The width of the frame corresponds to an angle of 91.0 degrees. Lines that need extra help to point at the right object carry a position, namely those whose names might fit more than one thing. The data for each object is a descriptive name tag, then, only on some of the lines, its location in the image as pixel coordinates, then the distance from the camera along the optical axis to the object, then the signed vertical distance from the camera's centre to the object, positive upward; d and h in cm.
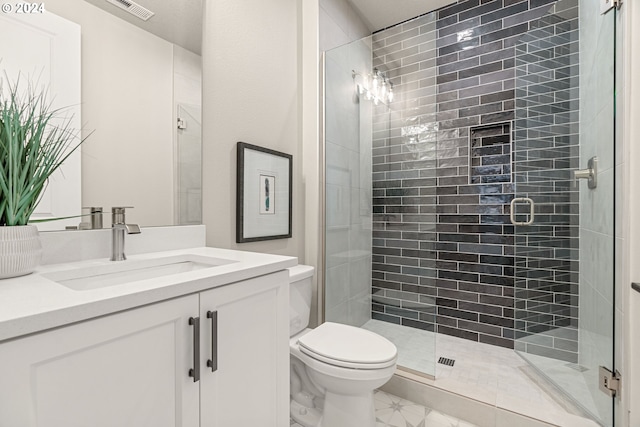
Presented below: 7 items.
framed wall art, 165 +11
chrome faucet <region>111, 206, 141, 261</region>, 103 -7
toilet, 131 -67
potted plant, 77 +12
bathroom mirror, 107 +41
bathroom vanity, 53 -28
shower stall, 163 +16
